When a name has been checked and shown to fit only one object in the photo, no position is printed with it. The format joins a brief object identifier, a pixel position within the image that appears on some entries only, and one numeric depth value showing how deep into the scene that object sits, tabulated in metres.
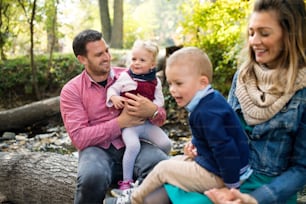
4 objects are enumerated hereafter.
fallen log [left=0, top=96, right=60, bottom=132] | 6.98
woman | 1.84
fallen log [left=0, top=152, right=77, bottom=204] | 3.10
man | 2.70
